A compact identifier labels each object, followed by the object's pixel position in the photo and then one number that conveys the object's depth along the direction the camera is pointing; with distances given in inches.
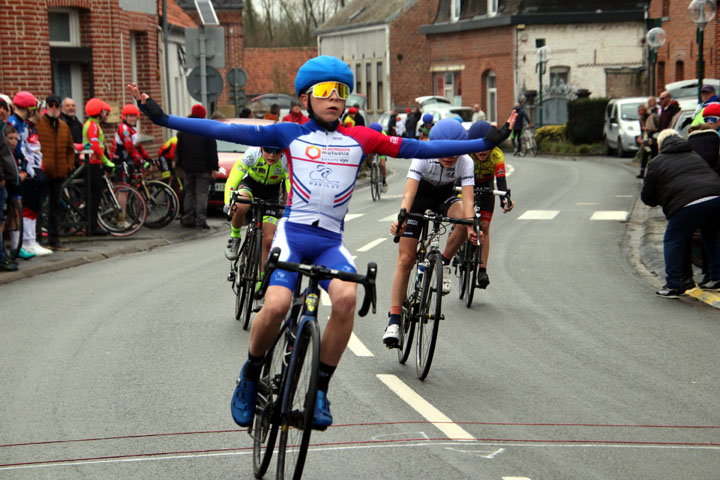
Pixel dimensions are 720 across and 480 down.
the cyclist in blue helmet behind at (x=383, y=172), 1010.7
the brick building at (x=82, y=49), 827.4
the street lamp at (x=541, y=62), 1907.4
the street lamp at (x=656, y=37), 1298.0
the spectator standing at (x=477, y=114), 1831.9
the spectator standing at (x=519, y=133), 1733.5
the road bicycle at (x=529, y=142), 1736.0
